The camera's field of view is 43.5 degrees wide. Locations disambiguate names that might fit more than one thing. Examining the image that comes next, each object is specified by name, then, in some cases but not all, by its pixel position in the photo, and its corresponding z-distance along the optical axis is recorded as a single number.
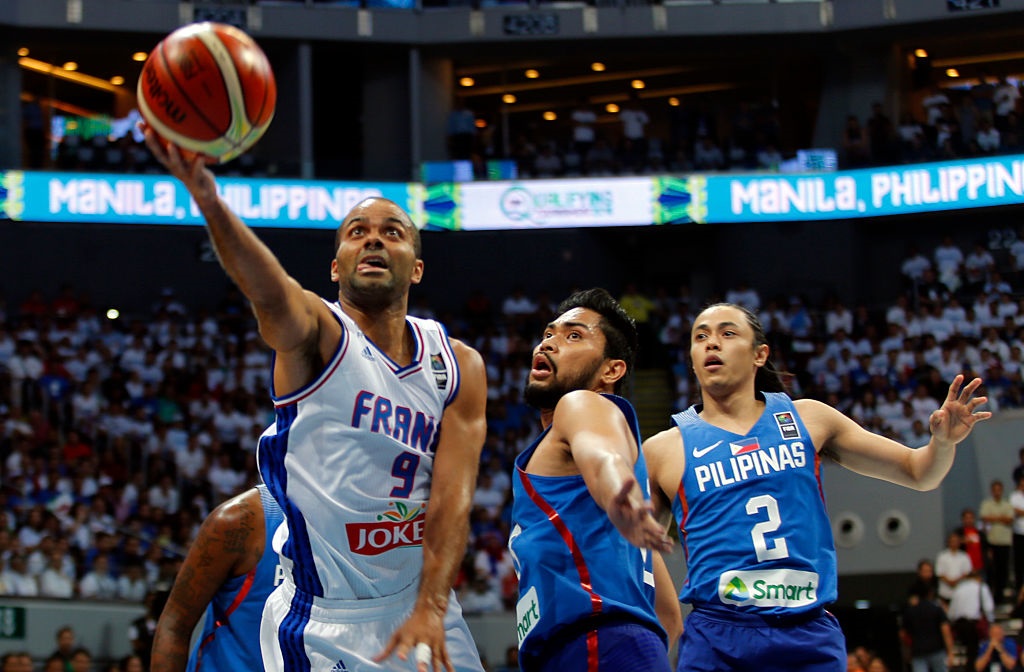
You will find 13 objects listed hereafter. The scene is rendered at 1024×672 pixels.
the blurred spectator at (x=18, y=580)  13.08
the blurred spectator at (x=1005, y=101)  22.52
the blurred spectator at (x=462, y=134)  24.39
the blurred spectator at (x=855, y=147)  23.38
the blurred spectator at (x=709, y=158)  23.59
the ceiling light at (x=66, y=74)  24.83
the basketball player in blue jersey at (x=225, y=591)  4.89
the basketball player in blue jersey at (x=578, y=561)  4.19
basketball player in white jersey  3.97
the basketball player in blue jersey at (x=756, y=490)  5.08
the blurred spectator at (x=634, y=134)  23.61
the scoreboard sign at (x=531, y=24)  24.81
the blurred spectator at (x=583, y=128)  24.41
